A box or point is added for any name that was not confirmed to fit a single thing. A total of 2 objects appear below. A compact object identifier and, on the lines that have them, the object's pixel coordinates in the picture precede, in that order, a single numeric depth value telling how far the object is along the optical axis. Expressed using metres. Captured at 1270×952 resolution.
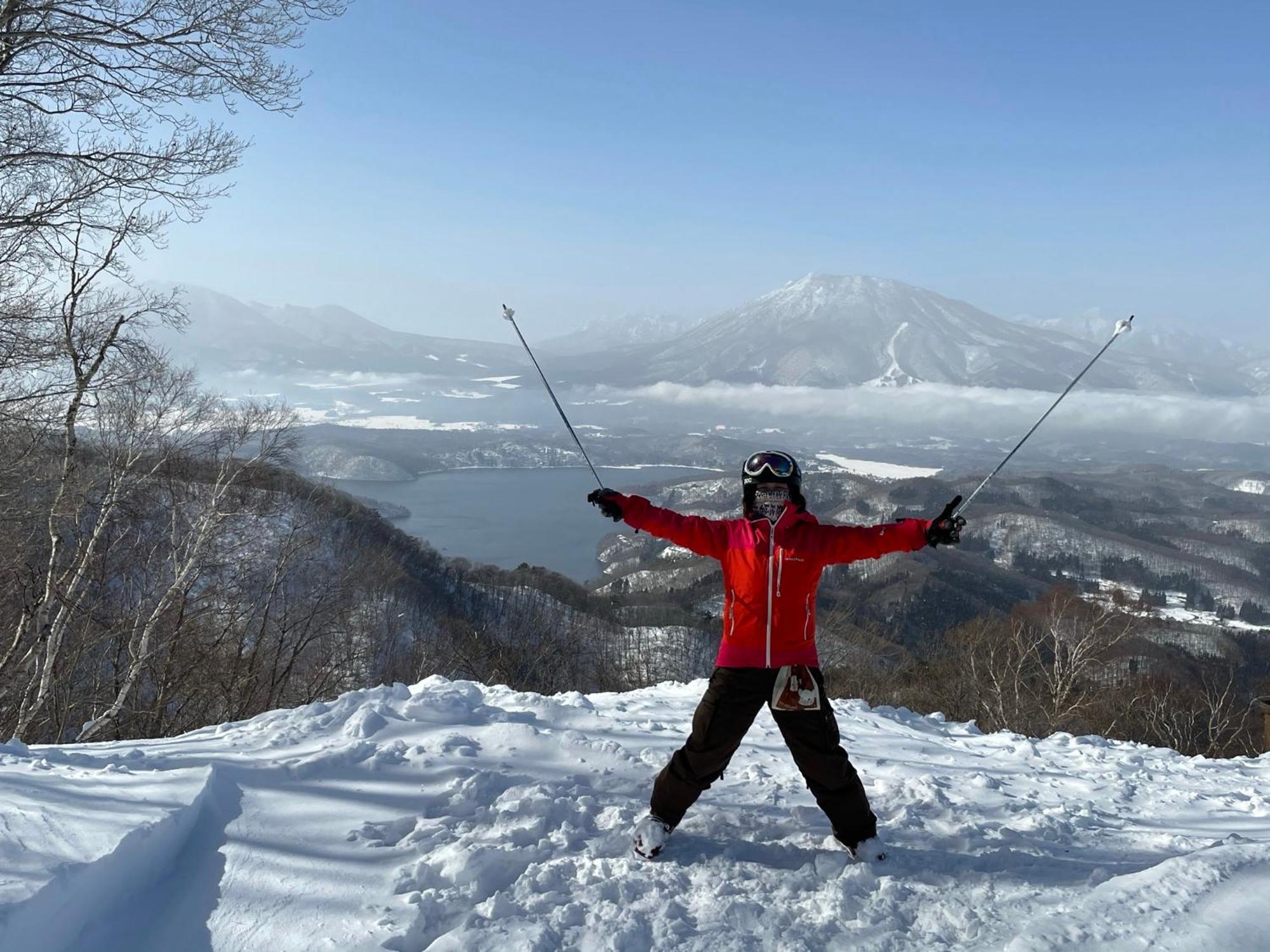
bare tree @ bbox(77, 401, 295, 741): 11.47
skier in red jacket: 3.44
